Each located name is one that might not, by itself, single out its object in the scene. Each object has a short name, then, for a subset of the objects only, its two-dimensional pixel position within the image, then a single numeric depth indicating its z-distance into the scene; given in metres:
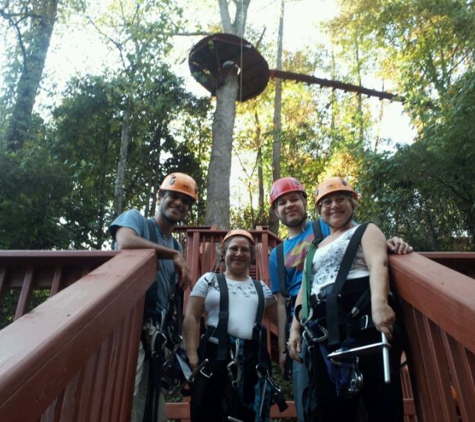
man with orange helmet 2.48
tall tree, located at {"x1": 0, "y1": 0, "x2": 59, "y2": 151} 8.38
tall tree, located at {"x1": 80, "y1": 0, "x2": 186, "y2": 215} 8.10
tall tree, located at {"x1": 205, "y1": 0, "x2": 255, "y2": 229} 9.23
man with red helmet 3.04
